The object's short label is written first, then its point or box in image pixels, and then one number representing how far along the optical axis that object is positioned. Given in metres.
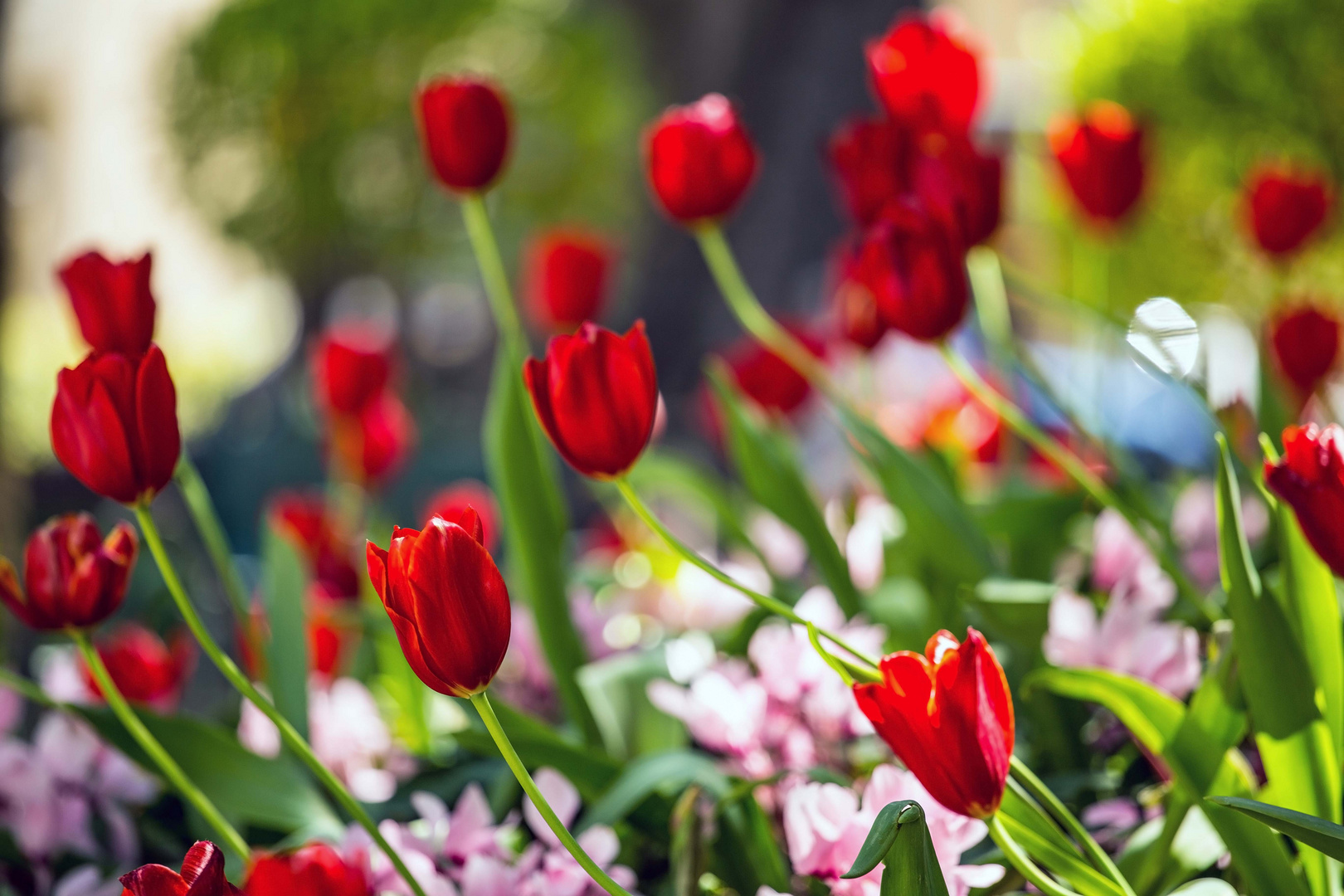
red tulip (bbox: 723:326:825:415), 2.05
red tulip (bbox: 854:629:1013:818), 1.30
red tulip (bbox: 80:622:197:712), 1.63
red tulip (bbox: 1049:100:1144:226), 1.73
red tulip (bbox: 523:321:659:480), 1.37
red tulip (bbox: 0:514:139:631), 1.41
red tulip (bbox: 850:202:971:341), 1.48
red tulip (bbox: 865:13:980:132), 1.63
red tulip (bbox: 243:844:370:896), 1.33
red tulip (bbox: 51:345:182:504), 1.38
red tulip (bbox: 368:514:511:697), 1.31
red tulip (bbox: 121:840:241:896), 1.31
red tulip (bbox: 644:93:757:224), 1.61
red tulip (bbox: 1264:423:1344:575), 1.34
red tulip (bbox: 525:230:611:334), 1.95
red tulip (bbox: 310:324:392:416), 1.97
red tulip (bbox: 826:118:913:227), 1.59
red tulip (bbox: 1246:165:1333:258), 1.76
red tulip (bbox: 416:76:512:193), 1.59
